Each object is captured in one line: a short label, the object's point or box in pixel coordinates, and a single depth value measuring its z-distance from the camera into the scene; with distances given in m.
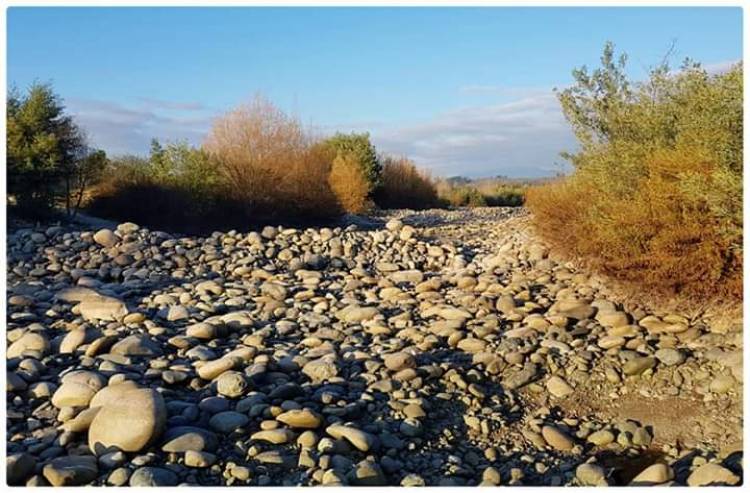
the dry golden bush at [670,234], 5.42
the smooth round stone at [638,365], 4.99
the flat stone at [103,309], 6.48
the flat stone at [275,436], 3.88
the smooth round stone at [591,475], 3.58
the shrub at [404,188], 22.00
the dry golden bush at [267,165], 14.32
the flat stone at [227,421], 4.02
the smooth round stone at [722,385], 4.63
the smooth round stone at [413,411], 4.32
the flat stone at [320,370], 4.91
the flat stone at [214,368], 4.82
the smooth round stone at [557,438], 4.06
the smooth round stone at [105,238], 9.80
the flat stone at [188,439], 3.71
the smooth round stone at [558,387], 4.82
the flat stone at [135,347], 5.25
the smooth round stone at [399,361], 5.05
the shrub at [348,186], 16.55
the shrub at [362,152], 20.25
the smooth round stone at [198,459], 3.60
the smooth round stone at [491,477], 3.58
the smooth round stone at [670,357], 5.04
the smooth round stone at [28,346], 5.30
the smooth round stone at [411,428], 4.11
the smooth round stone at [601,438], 4.16
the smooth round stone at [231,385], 4.48
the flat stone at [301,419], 4.02
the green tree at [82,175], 13.91
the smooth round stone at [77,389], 4.31
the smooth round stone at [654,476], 3.49
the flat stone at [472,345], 5.54
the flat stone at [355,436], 3.82
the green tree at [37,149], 12.81
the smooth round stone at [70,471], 3.37
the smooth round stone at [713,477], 3.38
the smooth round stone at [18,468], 3.39
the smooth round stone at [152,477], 3.37
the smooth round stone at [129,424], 3.68
